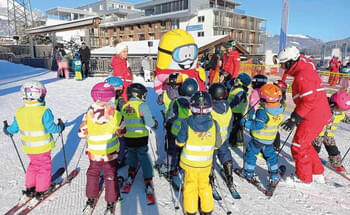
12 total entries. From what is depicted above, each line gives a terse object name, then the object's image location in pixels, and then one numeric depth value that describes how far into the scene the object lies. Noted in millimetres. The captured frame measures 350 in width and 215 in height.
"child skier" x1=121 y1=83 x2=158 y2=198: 2920
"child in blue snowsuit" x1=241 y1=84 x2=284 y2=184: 3004
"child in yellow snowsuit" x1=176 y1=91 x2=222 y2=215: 2387
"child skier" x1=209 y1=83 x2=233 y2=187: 2959
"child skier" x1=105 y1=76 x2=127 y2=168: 3595
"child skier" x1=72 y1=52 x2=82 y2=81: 11938
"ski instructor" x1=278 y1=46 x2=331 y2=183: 3070
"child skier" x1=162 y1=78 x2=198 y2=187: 3160
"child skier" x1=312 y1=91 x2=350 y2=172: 3512
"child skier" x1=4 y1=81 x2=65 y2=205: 2635
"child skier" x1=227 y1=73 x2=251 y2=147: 4363
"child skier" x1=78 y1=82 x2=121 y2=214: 2512
